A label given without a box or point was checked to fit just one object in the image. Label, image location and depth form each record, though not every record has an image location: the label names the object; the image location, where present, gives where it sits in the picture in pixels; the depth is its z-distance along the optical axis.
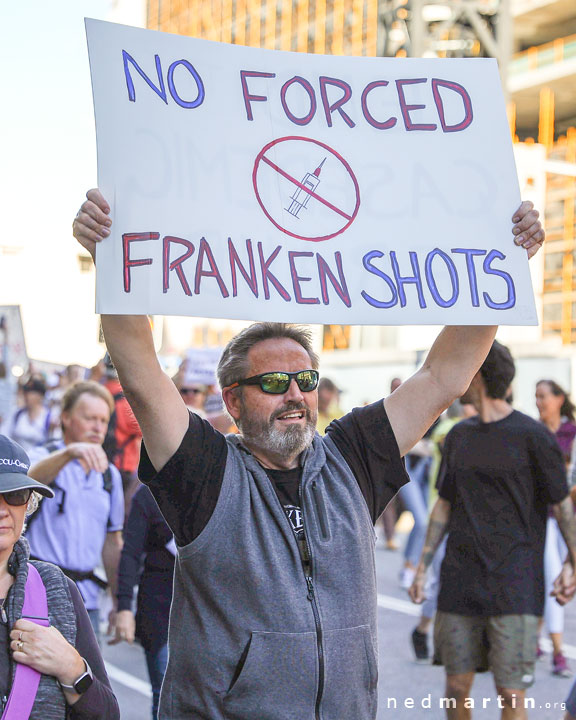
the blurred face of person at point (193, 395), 7.12
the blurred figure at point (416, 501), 8.76
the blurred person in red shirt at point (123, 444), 7.08
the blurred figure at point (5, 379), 10.16
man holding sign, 2.34
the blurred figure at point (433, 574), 6.22
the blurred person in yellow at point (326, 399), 8.58
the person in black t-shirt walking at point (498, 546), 4.26
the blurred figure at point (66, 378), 11.09
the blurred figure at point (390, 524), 10.90
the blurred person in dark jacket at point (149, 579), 4.28
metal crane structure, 33.83
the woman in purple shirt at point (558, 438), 6.25
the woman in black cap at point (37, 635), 2.29
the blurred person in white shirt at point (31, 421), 10.45
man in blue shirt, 4.07
